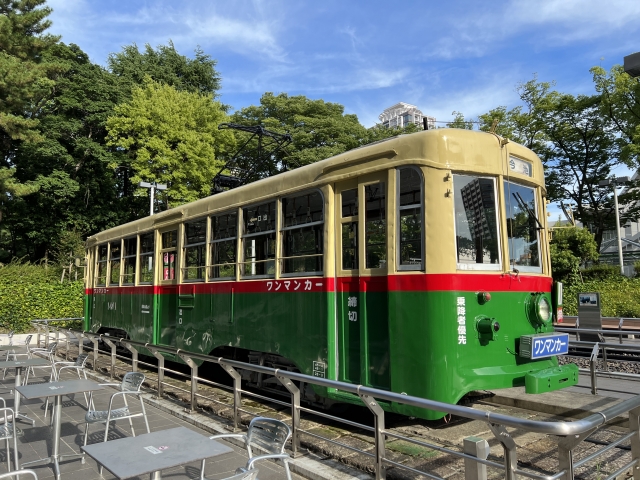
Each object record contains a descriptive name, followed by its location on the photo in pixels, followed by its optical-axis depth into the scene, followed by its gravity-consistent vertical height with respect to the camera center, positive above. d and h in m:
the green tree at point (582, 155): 27.14 +7.12
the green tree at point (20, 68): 19.69 +9.56
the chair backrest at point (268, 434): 3.62 -1.13
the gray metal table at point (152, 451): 2.78 -1.01
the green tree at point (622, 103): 23.81 +8.98
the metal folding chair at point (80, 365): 7.61 -1.20
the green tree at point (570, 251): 21.30 +1.28
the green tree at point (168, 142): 24.69 +7.34
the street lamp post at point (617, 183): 21.44 +4.26
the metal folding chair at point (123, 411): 5.23 -1.35
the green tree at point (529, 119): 26.25 +8.73
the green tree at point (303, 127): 29.00 +9.64
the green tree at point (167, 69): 31.69 +14.62
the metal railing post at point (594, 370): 6.70 -1.25
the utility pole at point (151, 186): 20.16 +4.16
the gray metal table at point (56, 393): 4.68 -1.06
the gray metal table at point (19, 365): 5.60 -1.07
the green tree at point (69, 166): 27.98 +7.29
